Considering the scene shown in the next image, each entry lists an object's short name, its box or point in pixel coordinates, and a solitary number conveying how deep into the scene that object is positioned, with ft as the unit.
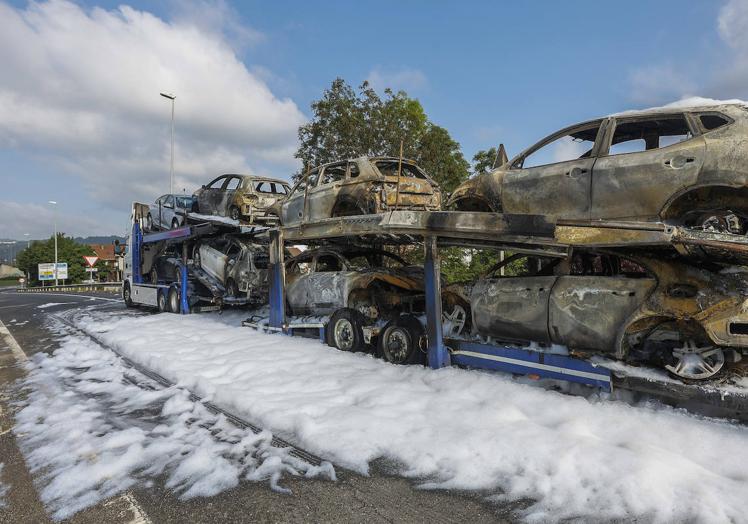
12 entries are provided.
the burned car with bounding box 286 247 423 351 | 23.52
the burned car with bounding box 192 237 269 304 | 34.58
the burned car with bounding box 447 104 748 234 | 13.32
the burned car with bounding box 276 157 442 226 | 25.05
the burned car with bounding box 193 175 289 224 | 38.09
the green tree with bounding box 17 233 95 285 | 234.17
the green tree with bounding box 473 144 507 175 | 55.11
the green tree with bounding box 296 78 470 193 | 59.41
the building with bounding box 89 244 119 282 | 240.90
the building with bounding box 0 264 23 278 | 393.95
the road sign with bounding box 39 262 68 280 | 189.26
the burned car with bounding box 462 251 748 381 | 12.55
